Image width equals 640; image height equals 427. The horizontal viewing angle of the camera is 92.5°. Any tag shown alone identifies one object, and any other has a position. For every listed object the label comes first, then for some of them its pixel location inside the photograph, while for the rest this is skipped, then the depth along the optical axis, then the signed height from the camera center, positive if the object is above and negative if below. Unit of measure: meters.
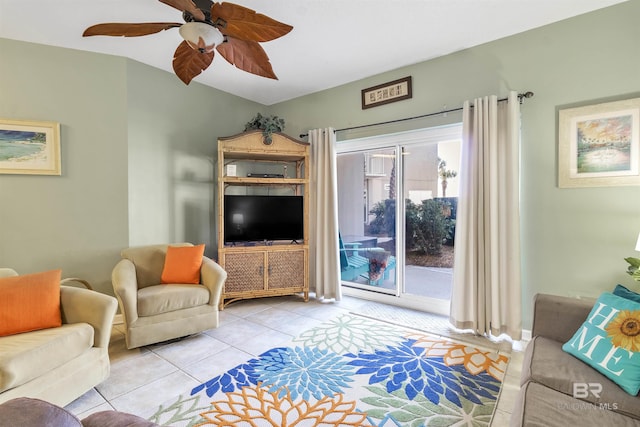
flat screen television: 3.65 -0.14
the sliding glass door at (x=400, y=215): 3.33 -0.11
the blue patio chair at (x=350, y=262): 4.05 -0.74
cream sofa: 1.58 -0.82
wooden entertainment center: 3.54 -0.50
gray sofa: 1.17 -0.81
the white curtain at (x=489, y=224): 2.61 -0.17
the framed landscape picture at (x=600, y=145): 2.26 +0.46
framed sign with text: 3.33 +1.28
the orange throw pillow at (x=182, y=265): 2.96 -0.57
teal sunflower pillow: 1.36 -0.67
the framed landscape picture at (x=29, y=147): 2.75 +0.56
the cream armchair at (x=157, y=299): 2.47 -0.79
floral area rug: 1.76 -1.21
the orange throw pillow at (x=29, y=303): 1.85 -0.59
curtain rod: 2.61 +0.95
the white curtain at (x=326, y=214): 3.82 -0.10
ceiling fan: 1.58 +0.98
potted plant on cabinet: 3.64 +0.99
